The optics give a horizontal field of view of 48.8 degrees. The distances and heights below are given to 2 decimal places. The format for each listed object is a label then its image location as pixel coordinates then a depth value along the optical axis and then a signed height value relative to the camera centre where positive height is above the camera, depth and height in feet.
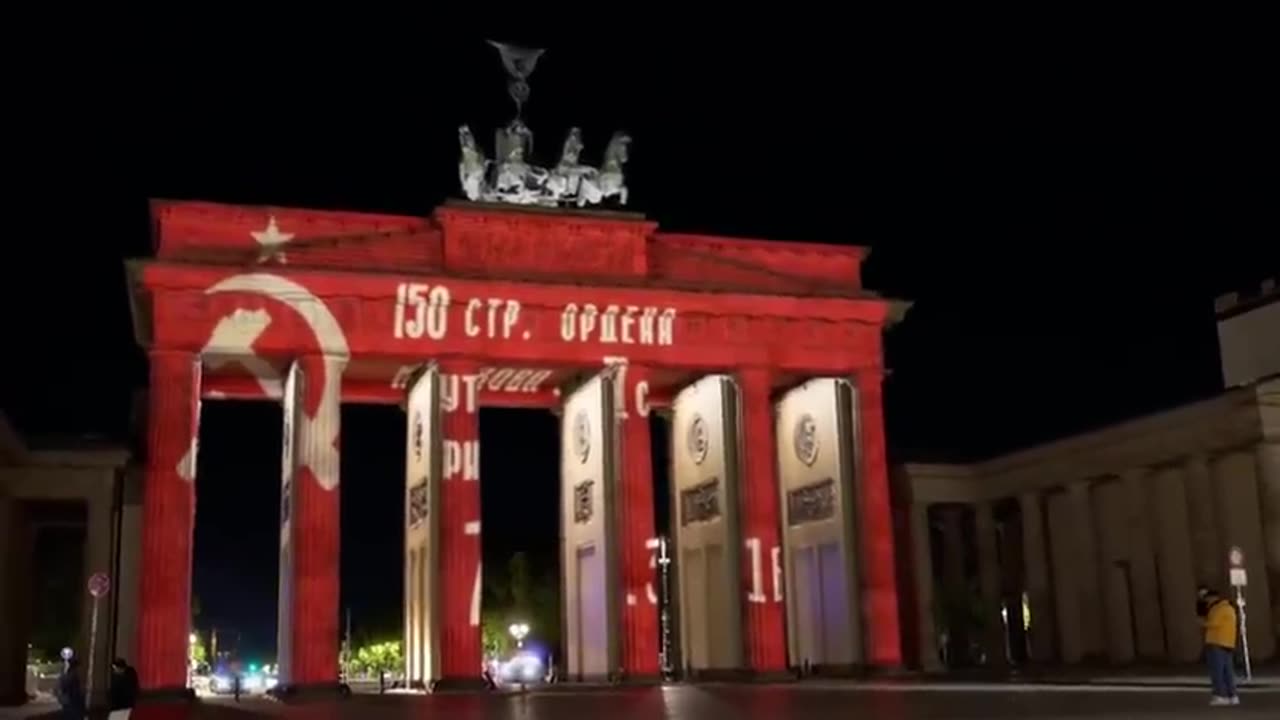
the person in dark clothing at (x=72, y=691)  74.74 -1.82
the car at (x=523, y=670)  177.99 -3.67
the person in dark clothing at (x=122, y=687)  68.90 -1.56
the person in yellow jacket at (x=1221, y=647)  62.28 -1.14
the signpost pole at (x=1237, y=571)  91.86 +3.17
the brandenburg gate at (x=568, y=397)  137.28 +25.63
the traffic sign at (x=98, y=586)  85.87 +4.16
